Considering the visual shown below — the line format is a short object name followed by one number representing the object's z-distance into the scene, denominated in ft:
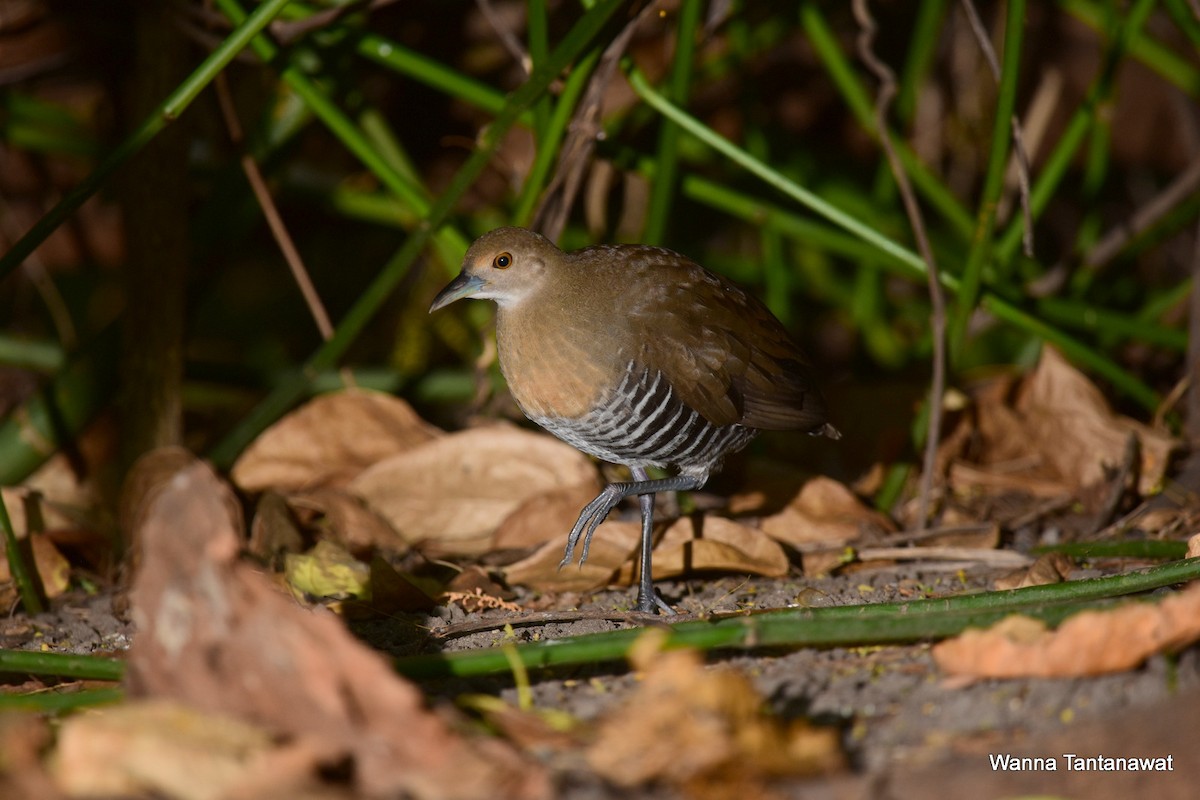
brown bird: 18.56
